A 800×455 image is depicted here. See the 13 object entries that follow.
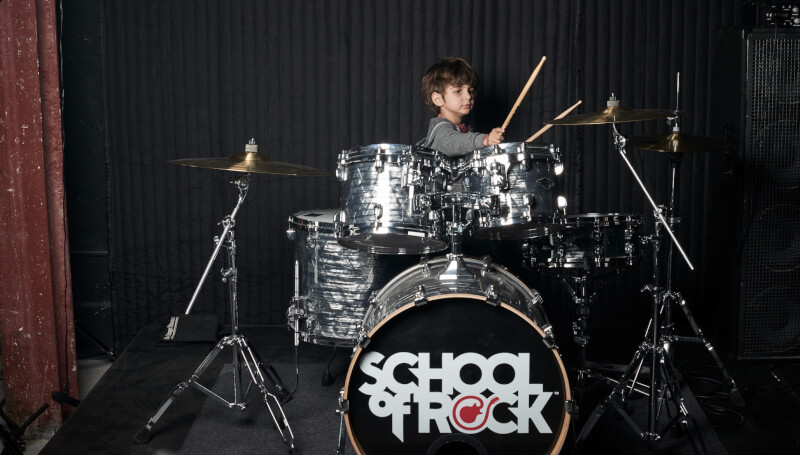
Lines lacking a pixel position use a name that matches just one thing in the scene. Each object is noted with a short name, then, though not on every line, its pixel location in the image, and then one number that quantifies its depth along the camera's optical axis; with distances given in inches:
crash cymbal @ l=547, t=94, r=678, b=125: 100.8
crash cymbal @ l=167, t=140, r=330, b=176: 97.6
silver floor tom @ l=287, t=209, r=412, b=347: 118.2
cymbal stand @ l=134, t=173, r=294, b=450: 103.0
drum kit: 88.6
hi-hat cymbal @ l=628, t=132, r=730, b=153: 102.3
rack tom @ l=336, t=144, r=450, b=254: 92.2
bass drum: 88.4
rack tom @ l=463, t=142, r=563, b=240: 92.6
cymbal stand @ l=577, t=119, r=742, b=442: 100.3
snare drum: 111.2
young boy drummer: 118.6
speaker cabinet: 129.4
